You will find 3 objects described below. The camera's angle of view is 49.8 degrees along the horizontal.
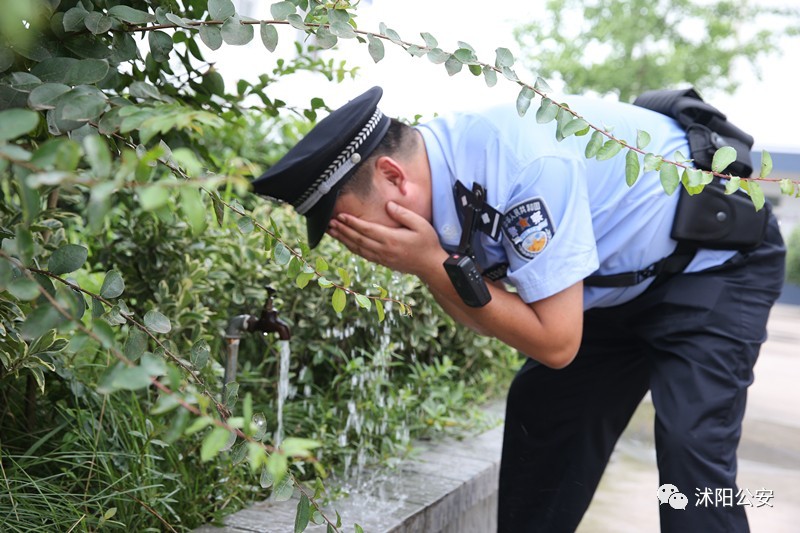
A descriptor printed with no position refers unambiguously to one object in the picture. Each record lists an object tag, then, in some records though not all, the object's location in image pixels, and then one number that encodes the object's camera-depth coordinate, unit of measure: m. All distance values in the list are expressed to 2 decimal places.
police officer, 2.14
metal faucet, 2.52
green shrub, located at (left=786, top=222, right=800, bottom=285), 26.00
